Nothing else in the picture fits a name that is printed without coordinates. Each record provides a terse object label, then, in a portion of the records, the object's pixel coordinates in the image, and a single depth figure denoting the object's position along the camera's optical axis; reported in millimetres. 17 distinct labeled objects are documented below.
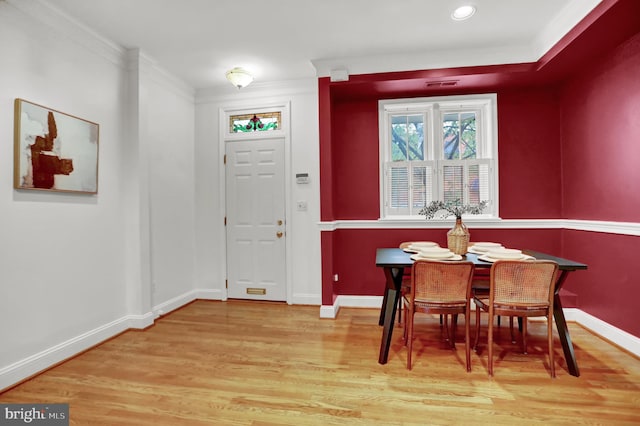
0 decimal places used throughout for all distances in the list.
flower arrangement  2821
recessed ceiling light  2646
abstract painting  2336
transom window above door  4148
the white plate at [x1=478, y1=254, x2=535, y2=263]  2494
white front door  4133
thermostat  3994
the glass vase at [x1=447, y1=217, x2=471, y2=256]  2799
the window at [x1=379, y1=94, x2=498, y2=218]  3820
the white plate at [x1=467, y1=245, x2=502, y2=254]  2868
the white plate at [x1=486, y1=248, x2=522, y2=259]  2533
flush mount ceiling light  3648
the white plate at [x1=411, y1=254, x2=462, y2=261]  2552
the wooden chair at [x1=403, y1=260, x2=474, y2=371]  2326
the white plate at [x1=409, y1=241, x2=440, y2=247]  3154
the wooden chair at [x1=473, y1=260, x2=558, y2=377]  2256
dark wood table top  2287
